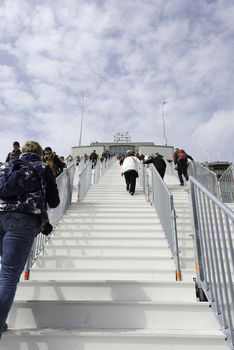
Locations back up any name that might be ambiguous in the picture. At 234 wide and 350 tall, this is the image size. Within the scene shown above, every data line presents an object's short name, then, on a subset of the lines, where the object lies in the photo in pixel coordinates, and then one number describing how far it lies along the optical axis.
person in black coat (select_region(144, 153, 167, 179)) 7.96
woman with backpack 1.76
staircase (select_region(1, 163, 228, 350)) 1.83
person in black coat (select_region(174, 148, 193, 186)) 8.31
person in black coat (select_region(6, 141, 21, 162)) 4.28
